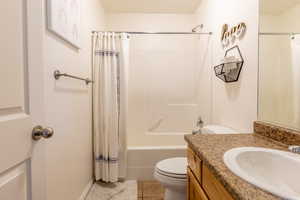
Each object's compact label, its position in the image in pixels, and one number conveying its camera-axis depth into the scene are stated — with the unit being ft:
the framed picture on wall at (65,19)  4.04
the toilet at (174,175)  5.04
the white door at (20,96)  1.93
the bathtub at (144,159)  7.77
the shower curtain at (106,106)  7.20
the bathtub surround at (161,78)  10.12
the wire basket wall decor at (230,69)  5.22
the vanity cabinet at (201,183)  2.47
